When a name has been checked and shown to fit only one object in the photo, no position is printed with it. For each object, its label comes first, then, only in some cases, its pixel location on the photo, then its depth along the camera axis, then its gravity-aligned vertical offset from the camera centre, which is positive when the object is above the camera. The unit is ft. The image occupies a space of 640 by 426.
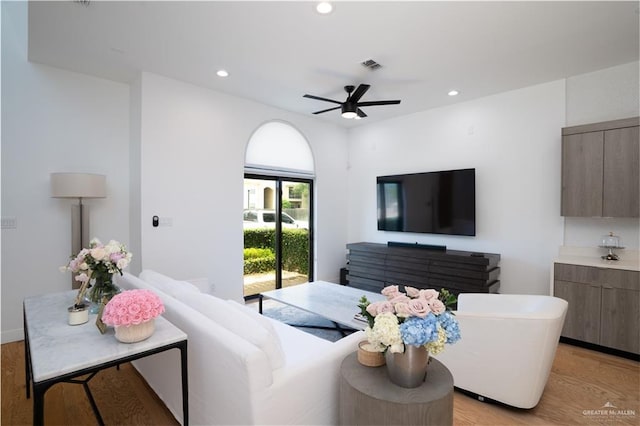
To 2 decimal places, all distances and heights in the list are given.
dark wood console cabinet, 12.75 -2.62
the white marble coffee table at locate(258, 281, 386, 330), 9.67 -3.23
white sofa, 4.59 -2.64
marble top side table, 4.12 -2.10
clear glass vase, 6.11 -1.55
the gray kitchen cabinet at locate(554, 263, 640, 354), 9.50 -2.97
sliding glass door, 15.99 -1.15
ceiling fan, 11.76 +4.17
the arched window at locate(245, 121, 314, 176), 15.53 +3.16
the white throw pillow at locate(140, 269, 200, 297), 7.68 -1.89
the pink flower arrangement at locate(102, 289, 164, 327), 4.78 -1.54
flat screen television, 14.34 +0.44
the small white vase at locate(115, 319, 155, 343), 4.92 -1.93
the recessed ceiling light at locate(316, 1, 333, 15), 7.74 +5.16
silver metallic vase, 4.55 -2.28
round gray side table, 4.28 -2.68
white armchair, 6.55 -3.10
